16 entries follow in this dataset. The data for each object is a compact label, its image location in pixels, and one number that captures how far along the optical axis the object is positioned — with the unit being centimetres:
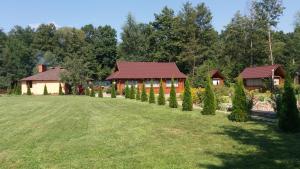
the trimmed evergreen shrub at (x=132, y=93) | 2765
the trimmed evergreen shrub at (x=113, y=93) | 2929
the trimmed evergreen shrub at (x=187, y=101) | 1577
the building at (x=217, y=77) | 4138
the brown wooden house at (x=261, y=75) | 3635
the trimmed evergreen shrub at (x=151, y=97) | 2181
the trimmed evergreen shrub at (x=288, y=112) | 949
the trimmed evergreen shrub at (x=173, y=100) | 1781
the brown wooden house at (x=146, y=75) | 3873
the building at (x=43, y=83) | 4391
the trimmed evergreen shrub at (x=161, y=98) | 1994
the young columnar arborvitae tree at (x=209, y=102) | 1395
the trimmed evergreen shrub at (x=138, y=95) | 2587
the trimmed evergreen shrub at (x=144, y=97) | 2397
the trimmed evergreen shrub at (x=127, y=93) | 2848
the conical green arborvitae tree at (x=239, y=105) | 1187
